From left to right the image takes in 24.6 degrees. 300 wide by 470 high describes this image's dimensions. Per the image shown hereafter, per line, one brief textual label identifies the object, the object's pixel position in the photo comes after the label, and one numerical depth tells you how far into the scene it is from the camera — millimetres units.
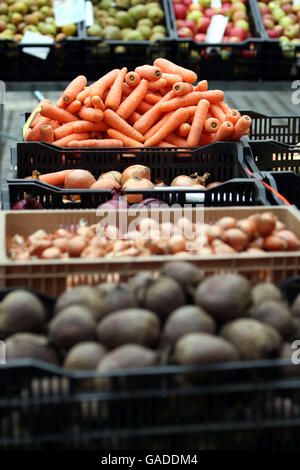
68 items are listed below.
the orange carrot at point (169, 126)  3494
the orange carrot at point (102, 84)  3611
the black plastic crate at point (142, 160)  3328
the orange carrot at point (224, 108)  3654
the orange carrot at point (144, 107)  3689
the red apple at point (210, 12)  7093
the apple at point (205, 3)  7183
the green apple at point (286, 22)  6953
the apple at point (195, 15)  6992
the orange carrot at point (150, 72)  3660
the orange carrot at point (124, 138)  3516
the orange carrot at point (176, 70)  3770
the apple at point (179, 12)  7075
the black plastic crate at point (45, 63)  6598
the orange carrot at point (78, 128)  3545
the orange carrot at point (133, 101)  3594
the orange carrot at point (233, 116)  3465
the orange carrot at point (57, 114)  3564
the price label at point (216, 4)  6983
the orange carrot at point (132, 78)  3650
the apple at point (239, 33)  6801
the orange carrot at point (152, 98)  3668
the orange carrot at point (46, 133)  3418
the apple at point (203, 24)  6949
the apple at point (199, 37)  6875
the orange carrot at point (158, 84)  3676
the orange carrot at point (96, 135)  3596
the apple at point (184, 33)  6758
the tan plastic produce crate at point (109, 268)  1964
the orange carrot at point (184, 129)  3551
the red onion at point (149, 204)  2557
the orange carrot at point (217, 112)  3581
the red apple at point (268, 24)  6961
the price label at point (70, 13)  5539
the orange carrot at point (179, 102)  3580
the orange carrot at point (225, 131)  3375
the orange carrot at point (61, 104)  3672
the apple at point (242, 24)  6844
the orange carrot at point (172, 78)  3697
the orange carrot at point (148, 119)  3590
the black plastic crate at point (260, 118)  3821
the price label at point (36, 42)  6312
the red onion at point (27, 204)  2641
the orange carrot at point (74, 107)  3604
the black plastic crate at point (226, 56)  6656
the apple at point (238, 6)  6980
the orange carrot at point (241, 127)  3369
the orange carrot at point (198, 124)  3486
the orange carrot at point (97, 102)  3506
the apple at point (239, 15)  6930
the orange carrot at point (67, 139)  3516
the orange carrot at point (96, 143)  3408
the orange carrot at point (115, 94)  3582
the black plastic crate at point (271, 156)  3494
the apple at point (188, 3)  7152
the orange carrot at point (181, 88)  3576
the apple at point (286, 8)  7152
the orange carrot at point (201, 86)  3705
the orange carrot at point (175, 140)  3559
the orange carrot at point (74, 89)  3646
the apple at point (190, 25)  6879
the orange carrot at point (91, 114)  3529
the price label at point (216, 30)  6059
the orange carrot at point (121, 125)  3541
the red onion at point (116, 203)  2525
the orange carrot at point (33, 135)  3488
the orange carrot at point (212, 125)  3500
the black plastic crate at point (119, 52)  6578
